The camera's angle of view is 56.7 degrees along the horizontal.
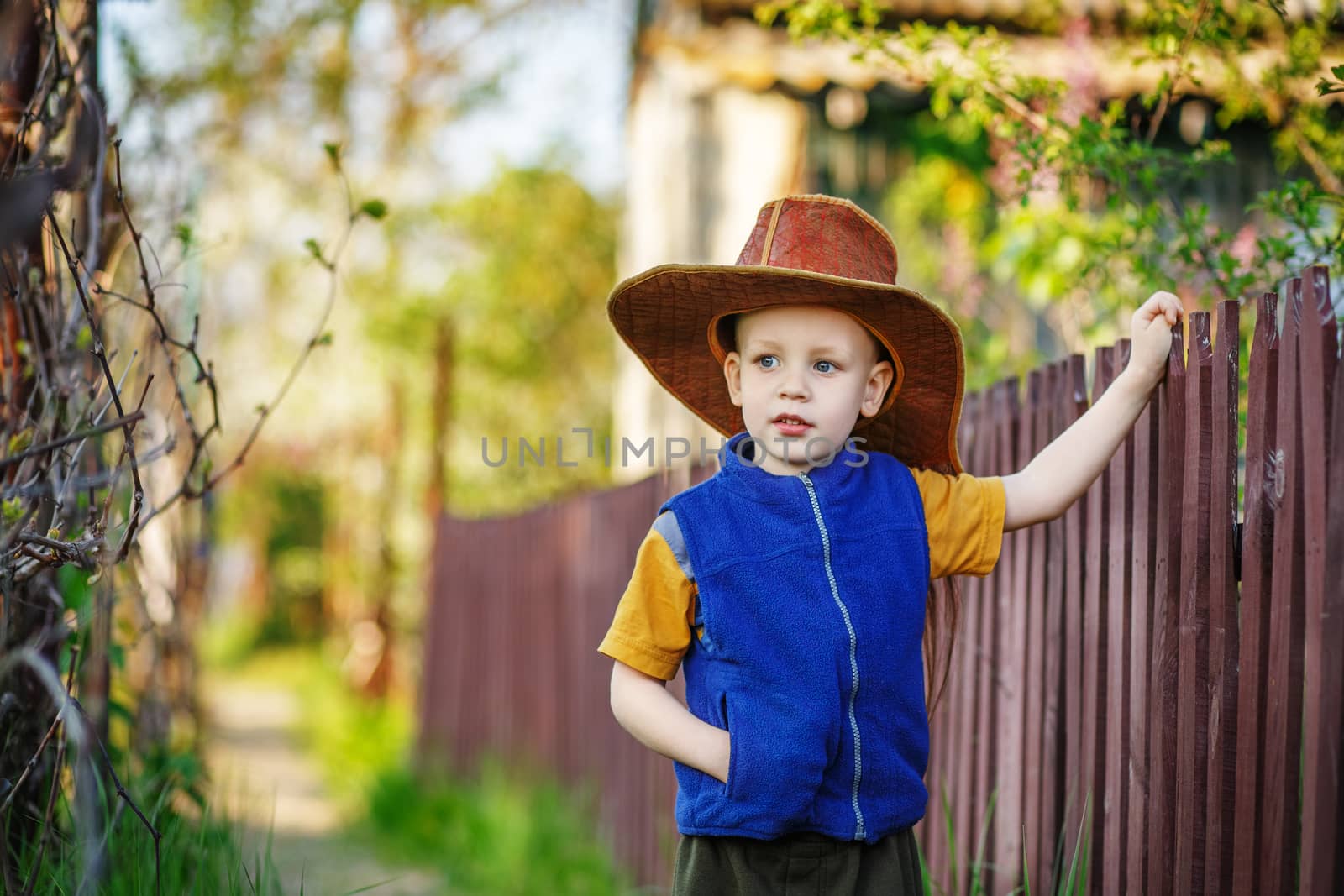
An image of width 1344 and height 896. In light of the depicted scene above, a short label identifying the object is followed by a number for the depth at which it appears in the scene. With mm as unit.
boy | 1952
